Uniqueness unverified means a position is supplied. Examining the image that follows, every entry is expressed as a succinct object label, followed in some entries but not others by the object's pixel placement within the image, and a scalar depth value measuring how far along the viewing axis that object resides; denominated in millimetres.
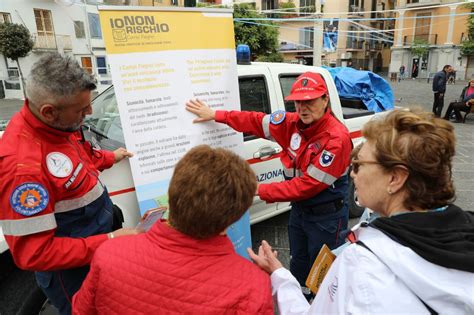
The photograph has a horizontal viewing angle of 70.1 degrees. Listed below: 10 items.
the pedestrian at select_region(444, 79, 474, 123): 10477
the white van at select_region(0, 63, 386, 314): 2055
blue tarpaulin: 5266
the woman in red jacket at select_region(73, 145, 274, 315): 1016
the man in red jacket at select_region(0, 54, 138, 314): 1274
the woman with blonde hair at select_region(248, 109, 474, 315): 886
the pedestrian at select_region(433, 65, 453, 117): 11414
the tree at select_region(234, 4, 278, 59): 23125
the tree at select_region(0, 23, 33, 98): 17062
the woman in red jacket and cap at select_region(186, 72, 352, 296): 2148
